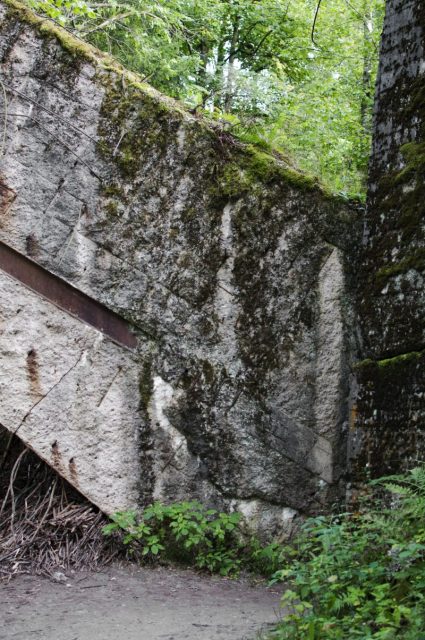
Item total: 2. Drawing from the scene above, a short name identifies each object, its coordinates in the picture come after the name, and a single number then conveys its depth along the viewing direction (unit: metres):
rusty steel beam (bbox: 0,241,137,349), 4.75
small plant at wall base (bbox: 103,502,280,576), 4.68
